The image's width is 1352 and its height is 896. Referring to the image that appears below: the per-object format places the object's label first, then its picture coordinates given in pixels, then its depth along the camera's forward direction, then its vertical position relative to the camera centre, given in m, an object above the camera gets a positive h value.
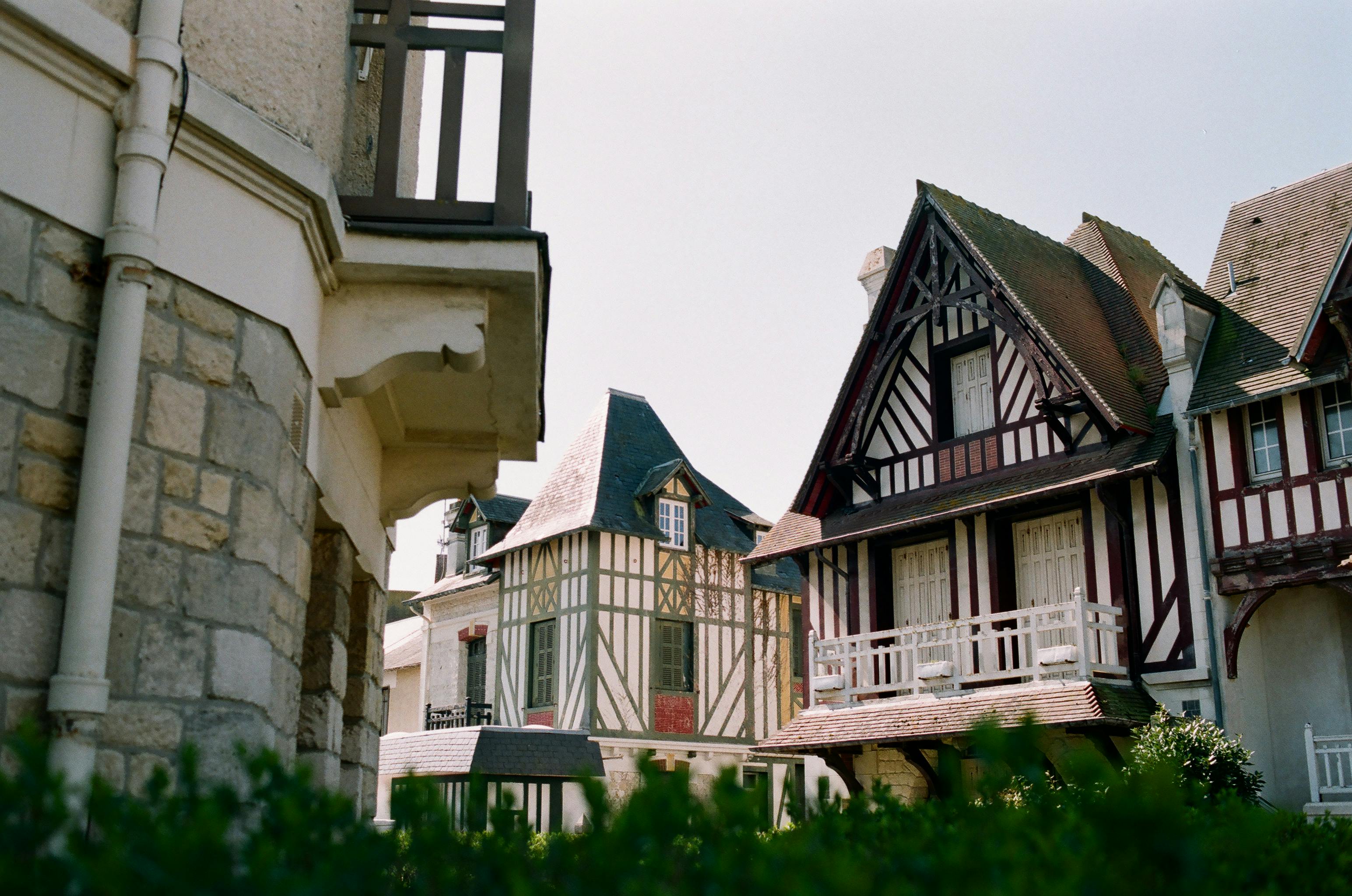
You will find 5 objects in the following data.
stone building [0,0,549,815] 3.24 +1.29
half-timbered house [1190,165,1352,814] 11.06 +2.13
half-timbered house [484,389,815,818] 19.66 +2.35
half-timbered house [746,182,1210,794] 12.05 +2.70
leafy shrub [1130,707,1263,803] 10.38 +0.12
